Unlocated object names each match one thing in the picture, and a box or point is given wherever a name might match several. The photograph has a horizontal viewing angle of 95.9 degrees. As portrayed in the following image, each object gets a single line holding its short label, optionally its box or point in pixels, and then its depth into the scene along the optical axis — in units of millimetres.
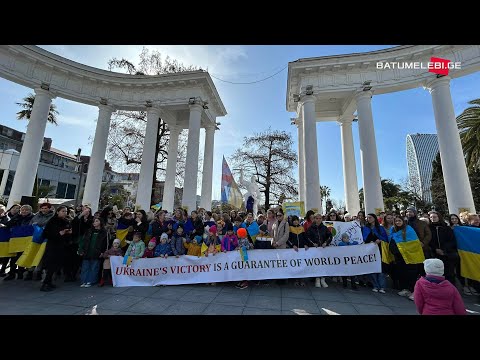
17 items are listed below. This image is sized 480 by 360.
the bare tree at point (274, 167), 23922
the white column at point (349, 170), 15311
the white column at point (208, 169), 17094
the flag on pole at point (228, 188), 11781
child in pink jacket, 2371
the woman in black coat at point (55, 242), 5289
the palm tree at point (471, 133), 17297
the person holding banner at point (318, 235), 5970
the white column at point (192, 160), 14809
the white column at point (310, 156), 13008
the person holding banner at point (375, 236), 5551
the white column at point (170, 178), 17594
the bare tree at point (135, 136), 19516
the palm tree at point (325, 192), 65106
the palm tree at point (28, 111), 23206
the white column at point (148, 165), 14922
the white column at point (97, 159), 14641
